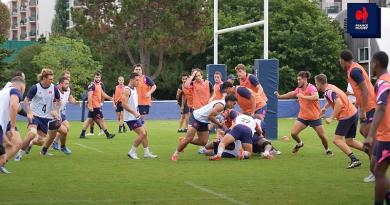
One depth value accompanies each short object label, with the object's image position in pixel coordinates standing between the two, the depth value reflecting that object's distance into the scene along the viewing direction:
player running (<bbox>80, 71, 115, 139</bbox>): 25.25
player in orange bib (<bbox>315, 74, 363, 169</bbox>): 14.81
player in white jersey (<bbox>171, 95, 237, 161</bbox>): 16.30
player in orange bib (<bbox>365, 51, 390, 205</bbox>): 9.07
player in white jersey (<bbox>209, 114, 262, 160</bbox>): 16.33
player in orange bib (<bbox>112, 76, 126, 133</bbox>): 28.58
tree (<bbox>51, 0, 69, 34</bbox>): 109.78
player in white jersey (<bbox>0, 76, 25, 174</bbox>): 12.42
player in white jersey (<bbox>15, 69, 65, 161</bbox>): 16.98
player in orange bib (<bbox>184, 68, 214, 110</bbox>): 23.55
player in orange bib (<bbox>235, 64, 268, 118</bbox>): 19.10
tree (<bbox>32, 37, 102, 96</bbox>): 59.12
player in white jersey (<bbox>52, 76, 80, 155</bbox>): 18.66
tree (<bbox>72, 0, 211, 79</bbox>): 59.69
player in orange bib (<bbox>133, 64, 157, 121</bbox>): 26.17
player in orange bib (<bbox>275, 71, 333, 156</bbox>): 17.59
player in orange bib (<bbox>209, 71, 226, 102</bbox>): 22.24
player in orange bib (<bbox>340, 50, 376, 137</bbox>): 12.28
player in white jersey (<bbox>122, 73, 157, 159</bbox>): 16.81
